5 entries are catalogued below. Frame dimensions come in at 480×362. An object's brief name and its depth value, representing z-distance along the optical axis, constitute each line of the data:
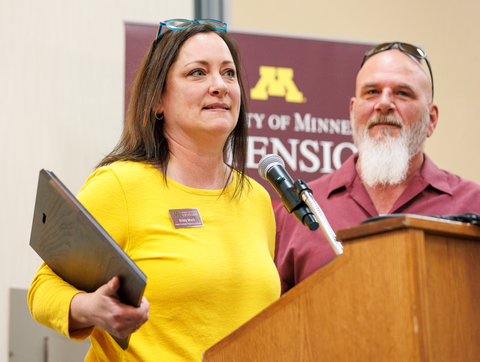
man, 2.47
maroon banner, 2.84
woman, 2.03
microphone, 2.05
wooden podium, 1.58
